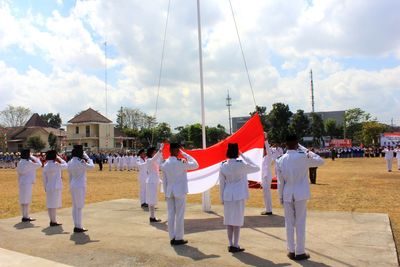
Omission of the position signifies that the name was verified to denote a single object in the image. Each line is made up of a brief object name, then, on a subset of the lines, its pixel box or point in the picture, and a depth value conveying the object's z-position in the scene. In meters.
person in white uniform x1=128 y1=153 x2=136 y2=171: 41.25
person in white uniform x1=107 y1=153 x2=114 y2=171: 42.36
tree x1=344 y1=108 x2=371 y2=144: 92.25
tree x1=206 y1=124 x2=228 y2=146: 88.81
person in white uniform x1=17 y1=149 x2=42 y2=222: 11.54
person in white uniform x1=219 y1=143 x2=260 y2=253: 7.65
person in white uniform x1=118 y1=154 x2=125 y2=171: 41.99
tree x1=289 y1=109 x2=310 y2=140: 65.00
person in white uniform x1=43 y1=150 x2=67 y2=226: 10.74
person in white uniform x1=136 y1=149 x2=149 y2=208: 13.52
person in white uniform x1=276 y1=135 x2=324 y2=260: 7.07
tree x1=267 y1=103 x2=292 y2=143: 62.69
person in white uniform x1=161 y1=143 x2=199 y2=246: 8.38
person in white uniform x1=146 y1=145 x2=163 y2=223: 11.03
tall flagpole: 12.07
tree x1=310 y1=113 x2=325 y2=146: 76.99
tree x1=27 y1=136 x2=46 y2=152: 82.25
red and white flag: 11.10
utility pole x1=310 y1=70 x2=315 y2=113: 83.53
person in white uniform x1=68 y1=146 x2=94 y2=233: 9.80
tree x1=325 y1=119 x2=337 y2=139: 88.56
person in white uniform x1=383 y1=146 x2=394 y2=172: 29.84
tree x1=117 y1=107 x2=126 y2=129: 104.25
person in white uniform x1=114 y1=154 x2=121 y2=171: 42.37
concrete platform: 7.19
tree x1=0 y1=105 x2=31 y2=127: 88.85
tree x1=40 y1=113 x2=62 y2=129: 132.56
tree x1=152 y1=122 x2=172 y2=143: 72.94
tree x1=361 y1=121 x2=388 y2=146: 83.00
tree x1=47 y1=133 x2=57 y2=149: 83.41
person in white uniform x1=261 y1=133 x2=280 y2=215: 11.47
